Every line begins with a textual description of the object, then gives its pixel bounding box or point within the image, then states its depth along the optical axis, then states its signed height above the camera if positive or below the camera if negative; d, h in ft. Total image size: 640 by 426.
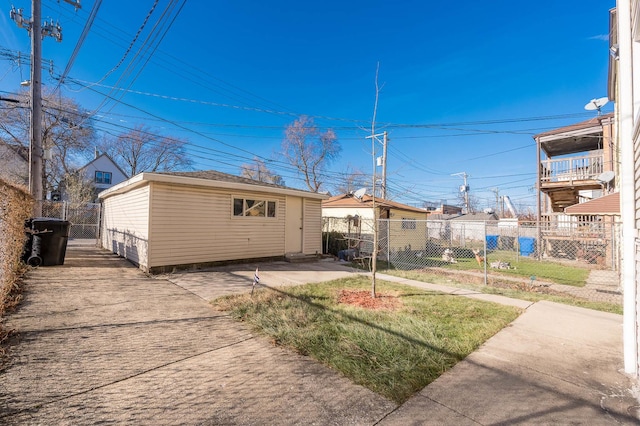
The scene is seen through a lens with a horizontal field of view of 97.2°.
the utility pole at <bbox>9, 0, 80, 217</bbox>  29.66 +11.67
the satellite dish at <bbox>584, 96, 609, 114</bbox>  33.71 +14.43
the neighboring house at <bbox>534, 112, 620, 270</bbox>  38.78 +7.43
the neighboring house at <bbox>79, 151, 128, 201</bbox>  96.99 +16.45
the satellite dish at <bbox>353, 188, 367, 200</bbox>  31.01 +3.14
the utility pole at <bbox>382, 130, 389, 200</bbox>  45.90 +10.54
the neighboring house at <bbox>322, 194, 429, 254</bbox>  44.89 +0.41
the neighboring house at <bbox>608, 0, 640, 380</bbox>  8.30 +1.49
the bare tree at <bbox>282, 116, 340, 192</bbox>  83.97 +21.89
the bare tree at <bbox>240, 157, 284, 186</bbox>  90.70 +15.91
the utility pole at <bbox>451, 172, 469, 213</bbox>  114.11 +13.28
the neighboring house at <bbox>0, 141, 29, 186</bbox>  65.51 +14.37
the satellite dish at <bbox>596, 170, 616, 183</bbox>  30.15 +5.09
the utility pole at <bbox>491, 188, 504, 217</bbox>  129.71 +7.93
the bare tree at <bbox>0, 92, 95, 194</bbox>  63.57 +20.52
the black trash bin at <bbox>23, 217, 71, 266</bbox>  24.52 -2.22
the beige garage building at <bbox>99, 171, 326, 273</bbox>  23.99 -0.07
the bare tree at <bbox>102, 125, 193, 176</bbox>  97.19 +21.98
